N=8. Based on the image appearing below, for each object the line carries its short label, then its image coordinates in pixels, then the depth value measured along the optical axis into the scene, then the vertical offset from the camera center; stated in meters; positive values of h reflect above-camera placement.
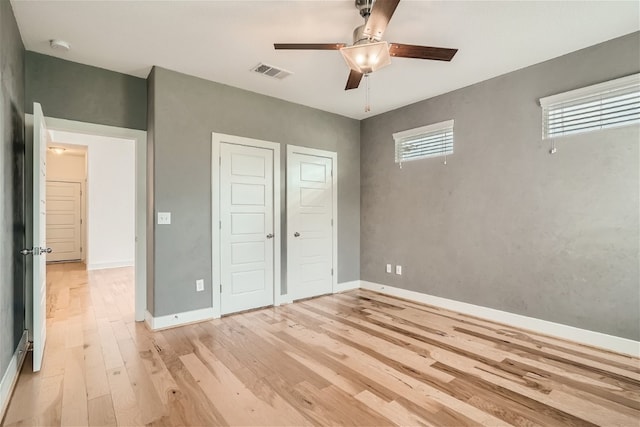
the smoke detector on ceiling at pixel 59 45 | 2.74 +1.51
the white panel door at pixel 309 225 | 4.29 -0.17
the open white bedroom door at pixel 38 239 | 2.30 -0.20
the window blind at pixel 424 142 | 3.95 +0.97
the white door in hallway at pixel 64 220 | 7.84 -0.19
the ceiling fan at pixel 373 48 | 1.93 +1.17
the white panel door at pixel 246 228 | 3.68 -0.18
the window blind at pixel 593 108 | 2.66 +0.98
